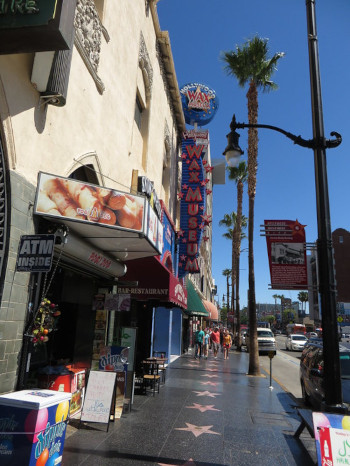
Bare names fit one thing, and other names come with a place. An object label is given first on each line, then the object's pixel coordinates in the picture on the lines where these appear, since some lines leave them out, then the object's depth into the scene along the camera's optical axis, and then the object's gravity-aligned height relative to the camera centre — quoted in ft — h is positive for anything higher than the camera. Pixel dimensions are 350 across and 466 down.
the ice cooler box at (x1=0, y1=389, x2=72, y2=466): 12.98 -3.96
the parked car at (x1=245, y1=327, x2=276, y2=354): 87.45 -2.83
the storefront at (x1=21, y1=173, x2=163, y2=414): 19.77 +4.12
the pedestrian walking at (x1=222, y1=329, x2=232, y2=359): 73.15 -2.28
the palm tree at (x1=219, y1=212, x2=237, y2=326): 153.67 +46.73
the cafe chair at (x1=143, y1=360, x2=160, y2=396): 33.34 -4.74
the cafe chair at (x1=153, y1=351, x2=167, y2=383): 38.43 -5.34
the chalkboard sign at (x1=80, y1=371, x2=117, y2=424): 21.67 -4.36
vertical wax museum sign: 63.10 +19.94
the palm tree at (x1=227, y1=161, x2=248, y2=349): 102.19 +39.98
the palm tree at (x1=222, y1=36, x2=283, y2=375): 58.49 +41.41
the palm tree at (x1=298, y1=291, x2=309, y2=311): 370.02 +36.89
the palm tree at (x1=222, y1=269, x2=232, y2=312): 250.86 +44.64
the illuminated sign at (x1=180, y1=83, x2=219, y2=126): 74.13 +45.43
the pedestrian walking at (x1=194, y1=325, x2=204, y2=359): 70.15 -2.62
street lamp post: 16.20 +4.83
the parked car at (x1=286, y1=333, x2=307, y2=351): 106.83 -2.78
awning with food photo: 19.61 +6.39
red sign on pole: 23.25 +5.08
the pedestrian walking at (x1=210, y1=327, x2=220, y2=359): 78.59 -2.53
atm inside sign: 16.33 +3.04
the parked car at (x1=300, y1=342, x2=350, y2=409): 26.40 -3.17
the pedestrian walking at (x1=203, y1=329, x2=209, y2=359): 71.79 -3.61
